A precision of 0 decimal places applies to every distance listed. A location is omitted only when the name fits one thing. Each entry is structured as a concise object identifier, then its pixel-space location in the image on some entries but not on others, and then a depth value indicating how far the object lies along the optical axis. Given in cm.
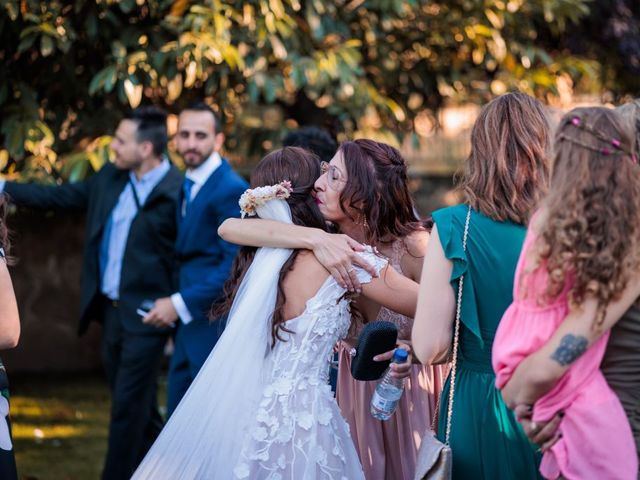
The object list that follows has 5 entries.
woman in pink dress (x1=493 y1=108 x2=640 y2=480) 233
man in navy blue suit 520
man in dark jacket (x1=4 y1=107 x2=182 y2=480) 553
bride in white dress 313
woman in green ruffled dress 275
